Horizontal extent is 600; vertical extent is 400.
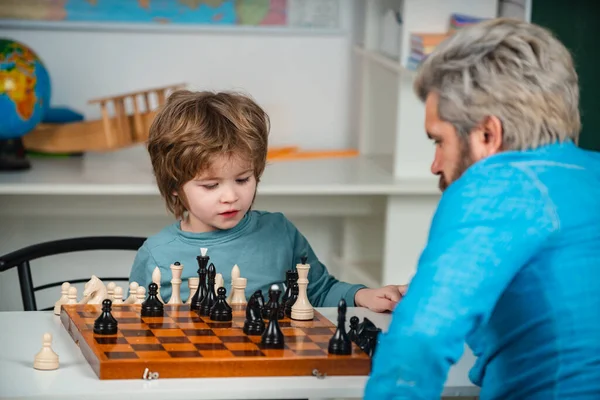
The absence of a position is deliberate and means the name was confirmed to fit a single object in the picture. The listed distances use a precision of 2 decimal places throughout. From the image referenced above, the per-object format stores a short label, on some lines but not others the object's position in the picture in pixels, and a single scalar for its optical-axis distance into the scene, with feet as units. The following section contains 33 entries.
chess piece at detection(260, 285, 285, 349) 7.16
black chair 8.69
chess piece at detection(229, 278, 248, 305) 7.93
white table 6.81
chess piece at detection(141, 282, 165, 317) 7.56
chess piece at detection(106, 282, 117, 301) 8.01
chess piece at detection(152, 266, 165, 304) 7.92
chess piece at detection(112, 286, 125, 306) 7.88
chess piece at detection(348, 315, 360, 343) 7.35
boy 8.31
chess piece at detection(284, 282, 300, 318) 7.78
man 6.41
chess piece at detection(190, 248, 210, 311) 7.76
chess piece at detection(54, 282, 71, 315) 7.97
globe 11.36
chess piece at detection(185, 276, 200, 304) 8.02
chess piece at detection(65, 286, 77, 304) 7.96
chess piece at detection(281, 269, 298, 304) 7.93
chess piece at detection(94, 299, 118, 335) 7.24
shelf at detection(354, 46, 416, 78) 11.30
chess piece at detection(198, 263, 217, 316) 7.62
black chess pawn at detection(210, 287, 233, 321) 7.52
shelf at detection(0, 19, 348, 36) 12.58
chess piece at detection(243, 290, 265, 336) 7.33
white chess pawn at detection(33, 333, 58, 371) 7.07
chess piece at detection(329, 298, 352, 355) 7.13
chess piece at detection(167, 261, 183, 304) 7.94
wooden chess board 6.94
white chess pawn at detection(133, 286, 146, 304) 7.84
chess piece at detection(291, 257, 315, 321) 7.69
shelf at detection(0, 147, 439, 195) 11.15
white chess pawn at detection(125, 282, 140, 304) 7.89
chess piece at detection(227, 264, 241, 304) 7.99
